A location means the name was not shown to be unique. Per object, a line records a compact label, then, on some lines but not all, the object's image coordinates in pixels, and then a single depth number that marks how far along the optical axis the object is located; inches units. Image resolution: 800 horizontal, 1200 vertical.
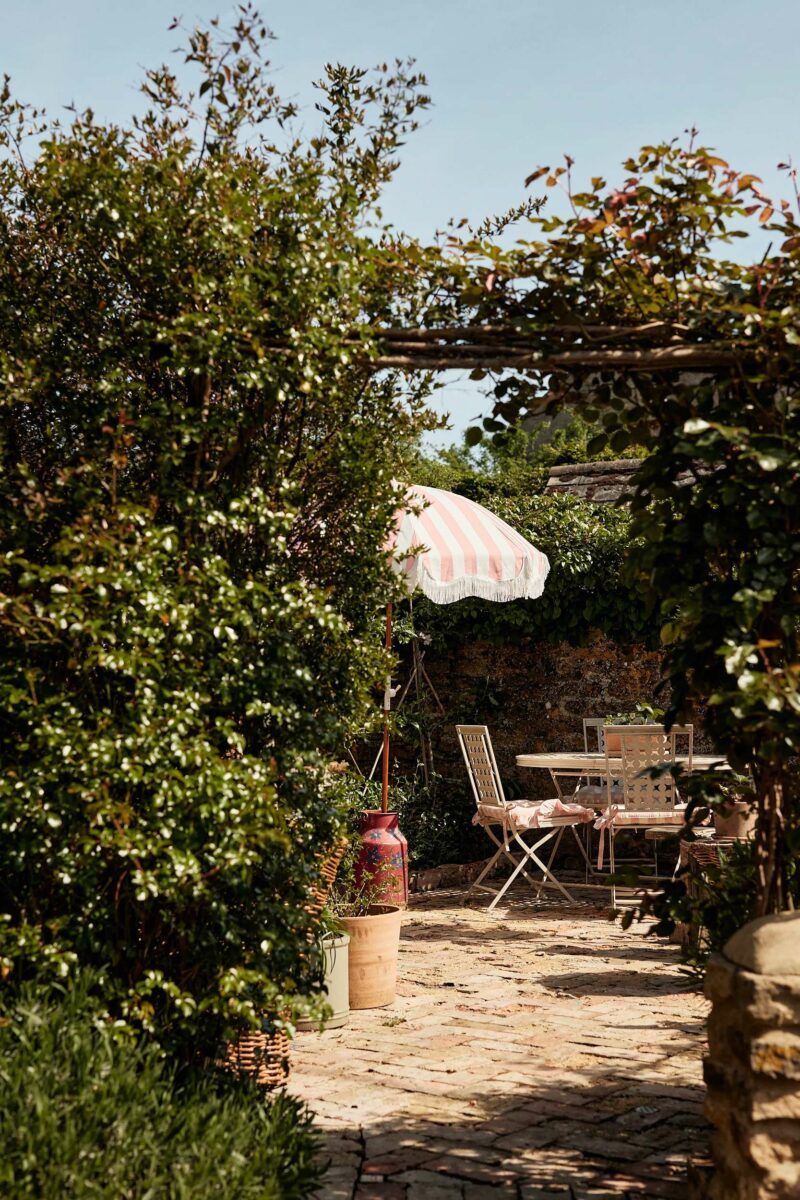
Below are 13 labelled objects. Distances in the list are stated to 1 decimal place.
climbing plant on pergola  120.1
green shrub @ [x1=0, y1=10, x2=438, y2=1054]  119.5
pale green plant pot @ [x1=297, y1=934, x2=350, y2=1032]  204.5
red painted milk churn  236.8
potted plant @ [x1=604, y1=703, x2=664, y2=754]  339.6
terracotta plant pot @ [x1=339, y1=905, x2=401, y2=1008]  220.5
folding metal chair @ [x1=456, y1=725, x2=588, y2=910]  339.9
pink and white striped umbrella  309.1
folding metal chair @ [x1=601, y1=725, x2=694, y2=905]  324.8
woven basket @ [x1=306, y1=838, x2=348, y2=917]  172.6
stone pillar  109.3
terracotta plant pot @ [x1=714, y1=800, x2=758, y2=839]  267.4
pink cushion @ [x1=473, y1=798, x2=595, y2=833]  337.7
